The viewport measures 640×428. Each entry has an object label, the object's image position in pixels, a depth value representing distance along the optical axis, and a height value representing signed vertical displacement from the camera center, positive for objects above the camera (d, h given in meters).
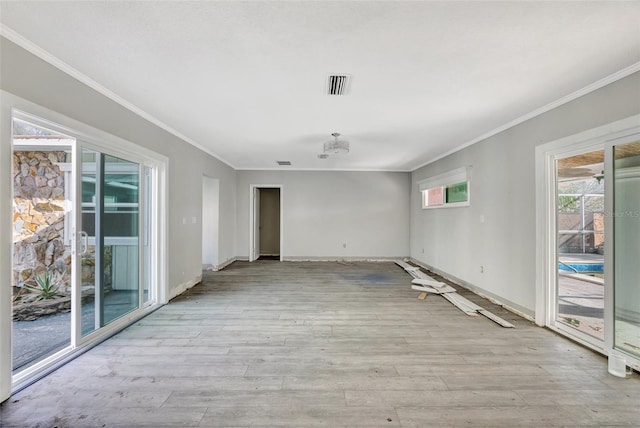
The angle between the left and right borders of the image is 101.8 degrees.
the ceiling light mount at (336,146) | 3.86 +1.02
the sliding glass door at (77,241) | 2.40 -0.34
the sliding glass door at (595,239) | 2.17 -0.23
